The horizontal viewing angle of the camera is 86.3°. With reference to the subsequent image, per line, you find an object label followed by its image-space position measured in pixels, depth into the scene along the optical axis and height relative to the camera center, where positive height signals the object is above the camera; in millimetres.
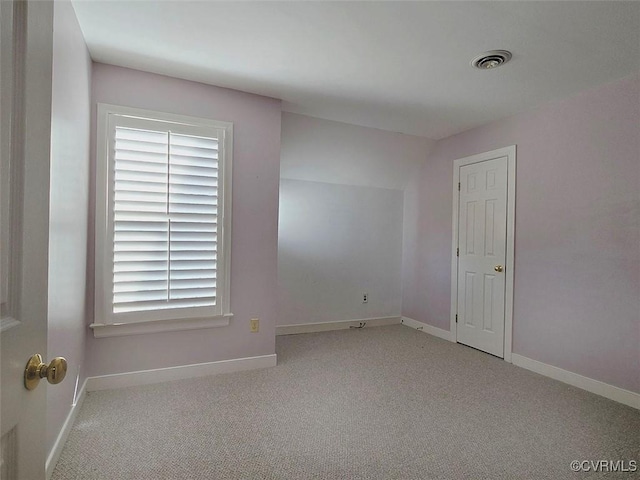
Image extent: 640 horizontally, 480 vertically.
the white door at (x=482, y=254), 3467 -134
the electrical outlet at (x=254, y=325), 3029 -776
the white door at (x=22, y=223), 591 +21
